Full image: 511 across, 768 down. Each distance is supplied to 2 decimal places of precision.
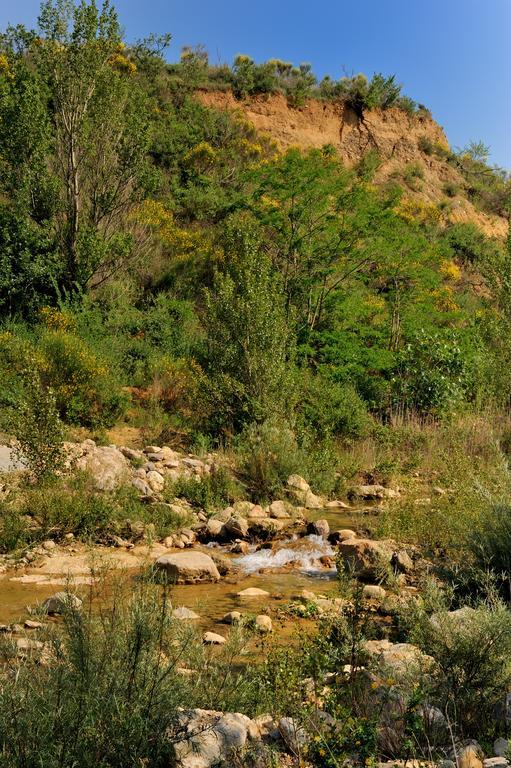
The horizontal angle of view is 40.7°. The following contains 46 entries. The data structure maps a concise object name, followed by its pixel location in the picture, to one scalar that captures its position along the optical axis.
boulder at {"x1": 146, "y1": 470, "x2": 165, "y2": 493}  9.64
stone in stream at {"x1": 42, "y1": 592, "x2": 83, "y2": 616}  3.25
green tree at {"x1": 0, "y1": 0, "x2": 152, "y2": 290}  15.62
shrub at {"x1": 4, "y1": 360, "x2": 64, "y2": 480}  8.30
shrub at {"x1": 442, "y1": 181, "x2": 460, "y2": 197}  36.47
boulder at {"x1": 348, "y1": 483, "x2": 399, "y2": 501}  10.78
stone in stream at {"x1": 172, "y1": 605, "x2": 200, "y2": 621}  5.36
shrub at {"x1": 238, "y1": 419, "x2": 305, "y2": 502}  10.19
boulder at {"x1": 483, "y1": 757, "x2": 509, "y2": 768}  2.75
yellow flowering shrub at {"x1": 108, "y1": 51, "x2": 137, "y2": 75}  28.47
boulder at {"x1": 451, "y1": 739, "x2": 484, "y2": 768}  2.87
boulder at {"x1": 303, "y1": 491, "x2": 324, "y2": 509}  10.09
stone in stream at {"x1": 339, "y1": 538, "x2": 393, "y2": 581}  6.76
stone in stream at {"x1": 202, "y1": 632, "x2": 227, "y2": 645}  5.11
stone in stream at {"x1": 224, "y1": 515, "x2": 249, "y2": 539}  8.61
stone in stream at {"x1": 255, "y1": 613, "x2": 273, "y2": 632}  5.39
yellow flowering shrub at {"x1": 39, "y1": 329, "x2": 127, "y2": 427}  12.05
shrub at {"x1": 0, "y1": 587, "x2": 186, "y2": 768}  2.64
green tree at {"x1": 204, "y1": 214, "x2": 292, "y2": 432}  11.98
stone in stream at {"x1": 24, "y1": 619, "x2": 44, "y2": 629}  4.98
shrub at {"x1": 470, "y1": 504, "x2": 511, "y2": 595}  5.54
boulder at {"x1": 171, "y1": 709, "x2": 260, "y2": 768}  2.86
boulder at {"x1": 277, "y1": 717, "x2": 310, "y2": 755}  3.08
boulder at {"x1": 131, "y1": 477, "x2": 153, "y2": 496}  9.30
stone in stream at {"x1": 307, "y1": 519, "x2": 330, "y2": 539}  8.58
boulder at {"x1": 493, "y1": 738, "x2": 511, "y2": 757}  3.01
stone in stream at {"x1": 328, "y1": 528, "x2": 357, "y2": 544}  8.35
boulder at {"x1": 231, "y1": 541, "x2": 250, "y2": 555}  8.21
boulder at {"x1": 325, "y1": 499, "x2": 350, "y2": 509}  10.20
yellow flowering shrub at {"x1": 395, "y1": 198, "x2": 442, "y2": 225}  31.30
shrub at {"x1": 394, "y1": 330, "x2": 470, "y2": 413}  14.65
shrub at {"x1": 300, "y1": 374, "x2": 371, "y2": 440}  13.02
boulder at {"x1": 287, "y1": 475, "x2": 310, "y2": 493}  10.27
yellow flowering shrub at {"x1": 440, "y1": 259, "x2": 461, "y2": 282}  27.56
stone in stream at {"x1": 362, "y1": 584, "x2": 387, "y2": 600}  6.09
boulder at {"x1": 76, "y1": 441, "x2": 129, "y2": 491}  8.89
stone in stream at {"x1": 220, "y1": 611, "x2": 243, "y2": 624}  5.70
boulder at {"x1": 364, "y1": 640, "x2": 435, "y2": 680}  3.56
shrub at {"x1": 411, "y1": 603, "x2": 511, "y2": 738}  3.38
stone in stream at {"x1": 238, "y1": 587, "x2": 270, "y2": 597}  6.61
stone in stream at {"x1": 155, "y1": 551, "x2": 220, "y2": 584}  6.88
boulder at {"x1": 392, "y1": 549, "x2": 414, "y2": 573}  6.82
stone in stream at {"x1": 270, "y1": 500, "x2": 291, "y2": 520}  9.50
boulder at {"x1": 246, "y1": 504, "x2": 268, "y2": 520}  9.27
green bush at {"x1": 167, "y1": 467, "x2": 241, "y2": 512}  9.60
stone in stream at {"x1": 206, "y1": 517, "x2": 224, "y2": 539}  8.63
